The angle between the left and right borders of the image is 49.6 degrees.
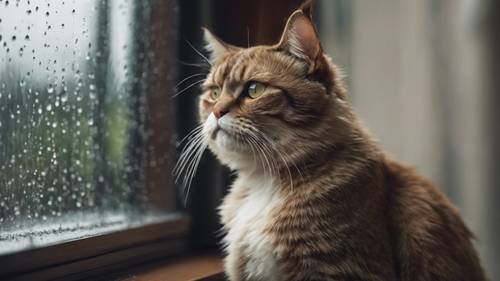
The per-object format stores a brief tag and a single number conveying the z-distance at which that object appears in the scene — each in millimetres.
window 955
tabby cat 979
